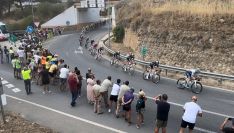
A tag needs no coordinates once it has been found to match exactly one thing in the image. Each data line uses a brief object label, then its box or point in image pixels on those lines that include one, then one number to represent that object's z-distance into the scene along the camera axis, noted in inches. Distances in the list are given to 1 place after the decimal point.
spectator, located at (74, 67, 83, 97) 730.2
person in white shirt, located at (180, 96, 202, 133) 505.4
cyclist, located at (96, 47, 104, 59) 1245.4
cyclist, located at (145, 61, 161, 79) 892.6
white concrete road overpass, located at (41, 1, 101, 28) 2664.9
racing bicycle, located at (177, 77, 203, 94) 781.9
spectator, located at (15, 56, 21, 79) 944.5
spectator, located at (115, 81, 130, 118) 613.0
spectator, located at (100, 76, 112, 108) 655.8
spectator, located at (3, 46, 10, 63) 1201.2
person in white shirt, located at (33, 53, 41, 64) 933.8
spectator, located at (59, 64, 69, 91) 786.8
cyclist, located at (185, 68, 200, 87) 797.9
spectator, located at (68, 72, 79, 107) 696.4
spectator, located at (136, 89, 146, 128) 575.8
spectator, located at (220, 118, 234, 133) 450.1
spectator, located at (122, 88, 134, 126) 590.9
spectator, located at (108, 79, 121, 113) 634.2
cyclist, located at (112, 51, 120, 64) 1118.5
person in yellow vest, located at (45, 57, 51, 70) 841.5
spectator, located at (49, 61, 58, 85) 830.9
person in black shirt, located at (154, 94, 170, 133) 515.5
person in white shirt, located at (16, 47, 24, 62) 1095.7
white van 1934.4
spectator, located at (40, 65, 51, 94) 792.9
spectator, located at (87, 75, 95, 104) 681.2
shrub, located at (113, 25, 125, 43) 1630.2
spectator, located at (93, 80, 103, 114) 655.1
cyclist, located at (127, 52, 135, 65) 1001.5
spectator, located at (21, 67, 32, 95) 796.6
